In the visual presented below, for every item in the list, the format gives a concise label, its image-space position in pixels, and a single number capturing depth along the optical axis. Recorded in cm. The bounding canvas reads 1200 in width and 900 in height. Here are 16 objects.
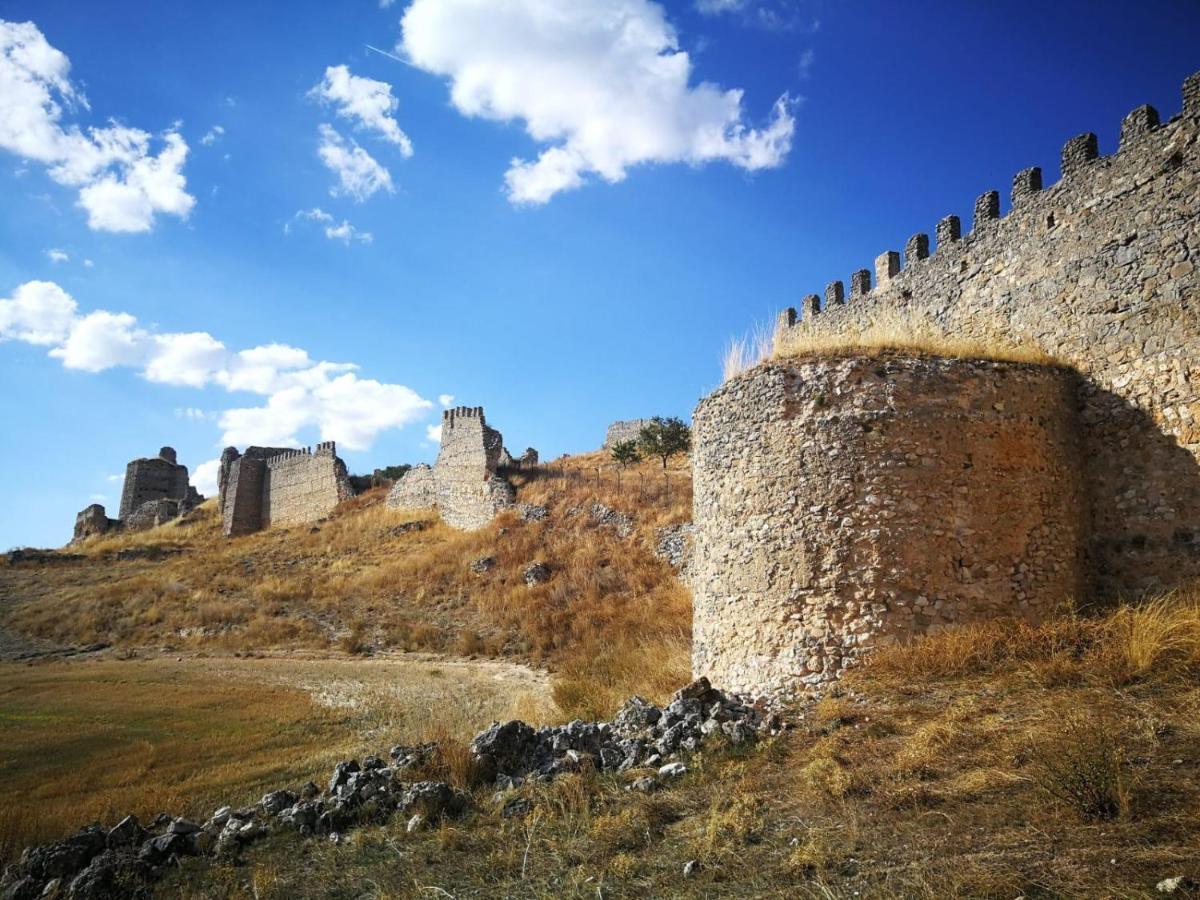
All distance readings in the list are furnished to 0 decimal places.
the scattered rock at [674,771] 657
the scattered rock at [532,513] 2638
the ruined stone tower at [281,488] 3784
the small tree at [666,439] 3331
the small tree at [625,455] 3509
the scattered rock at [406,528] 3062
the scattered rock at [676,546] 2002
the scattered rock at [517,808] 622
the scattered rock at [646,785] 636
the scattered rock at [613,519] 2322
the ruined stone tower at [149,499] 4353
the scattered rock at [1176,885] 352
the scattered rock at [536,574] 2131
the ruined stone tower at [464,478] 2933
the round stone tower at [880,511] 781
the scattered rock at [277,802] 663
